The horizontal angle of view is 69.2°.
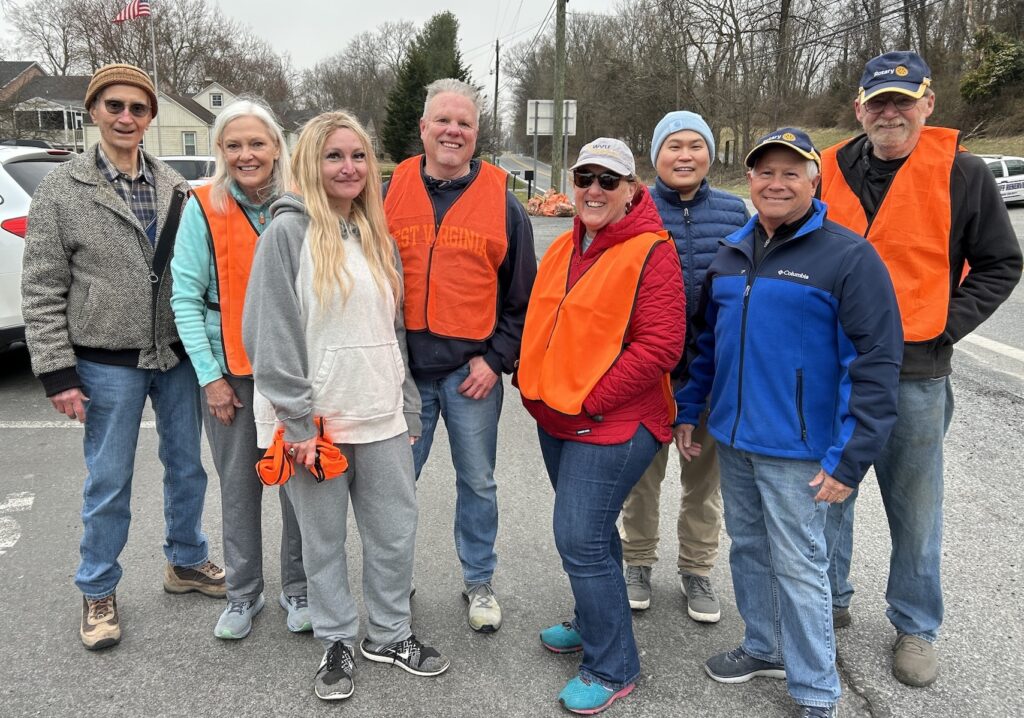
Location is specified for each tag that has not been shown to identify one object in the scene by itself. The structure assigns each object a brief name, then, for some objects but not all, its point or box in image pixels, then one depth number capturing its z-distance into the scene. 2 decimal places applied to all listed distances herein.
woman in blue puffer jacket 3.04
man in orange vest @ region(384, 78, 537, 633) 2.98
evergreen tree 48.09
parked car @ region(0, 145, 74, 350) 5.79
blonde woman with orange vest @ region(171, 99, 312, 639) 2.79
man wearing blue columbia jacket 2.27
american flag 25.47
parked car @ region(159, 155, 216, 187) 14.94
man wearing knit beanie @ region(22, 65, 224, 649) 2.86
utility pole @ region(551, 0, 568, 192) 20.98
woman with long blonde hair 2.48
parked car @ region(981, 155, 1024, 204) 20.86
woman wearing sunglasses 2.48
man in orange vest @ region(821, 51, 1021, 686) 2.59
